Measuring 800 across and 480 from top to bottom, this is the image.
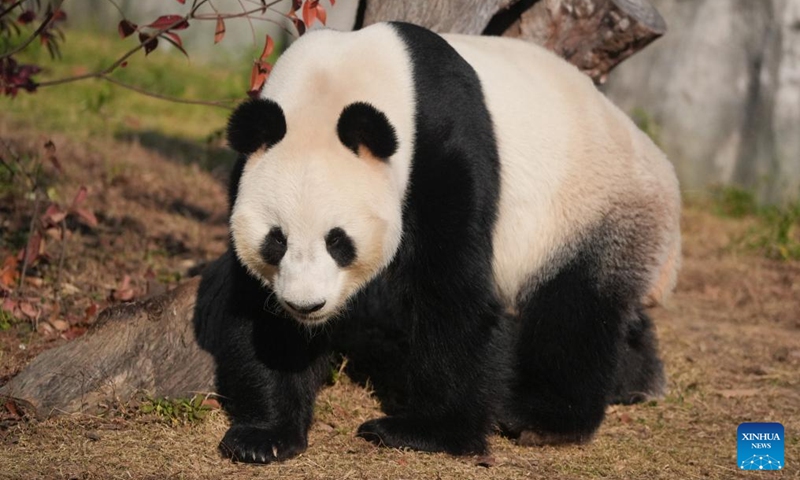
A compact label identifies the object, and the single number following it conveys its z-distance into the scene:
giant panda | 8.41
